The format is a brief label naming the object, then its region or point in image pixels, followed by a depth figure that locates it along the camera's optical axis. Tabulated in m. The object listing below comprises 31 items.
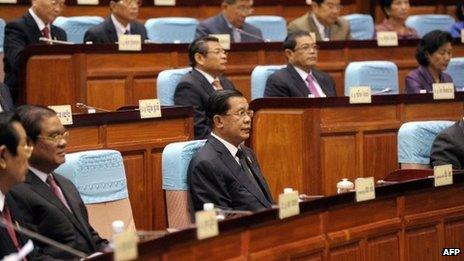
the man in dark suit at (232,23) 14.49
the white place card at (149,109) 10.49
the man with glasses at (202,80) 11.60
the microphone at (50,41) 12.34
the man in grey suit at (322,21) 15.12
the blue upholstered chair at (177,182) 9.17
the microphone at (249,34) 14.71
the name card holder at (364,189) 8.39
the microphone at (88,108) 10.45
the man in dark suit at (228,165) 8.94
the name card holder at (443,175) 9.18
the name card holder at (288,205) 7.57
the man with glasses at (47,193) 7.31
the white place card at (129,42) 12.62
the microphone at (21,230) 6.34
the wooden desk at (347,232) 7.00
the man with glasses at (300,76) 12.30
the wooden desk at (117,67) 12.02
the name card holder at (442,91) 12.09
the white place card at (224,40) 13.42
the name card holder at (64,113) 9.61
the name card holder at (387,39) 14.69
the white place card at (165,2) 15.98
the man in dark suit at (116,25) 13.48
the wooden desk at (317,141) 11.00
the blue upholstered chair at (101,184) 8.50
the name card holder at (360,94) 11.34
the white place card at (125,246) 5.85
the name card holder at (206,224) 6.69
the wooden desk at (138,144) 10.12
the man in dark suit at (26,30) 12.50
